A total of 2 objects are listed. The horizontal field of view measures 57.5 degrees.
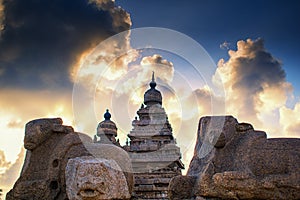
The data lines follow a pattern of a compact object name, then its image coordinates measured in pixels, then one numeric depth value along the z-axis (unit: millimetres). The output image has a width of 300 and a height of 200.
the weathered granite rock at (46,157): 7830
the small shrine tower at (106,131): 27142
